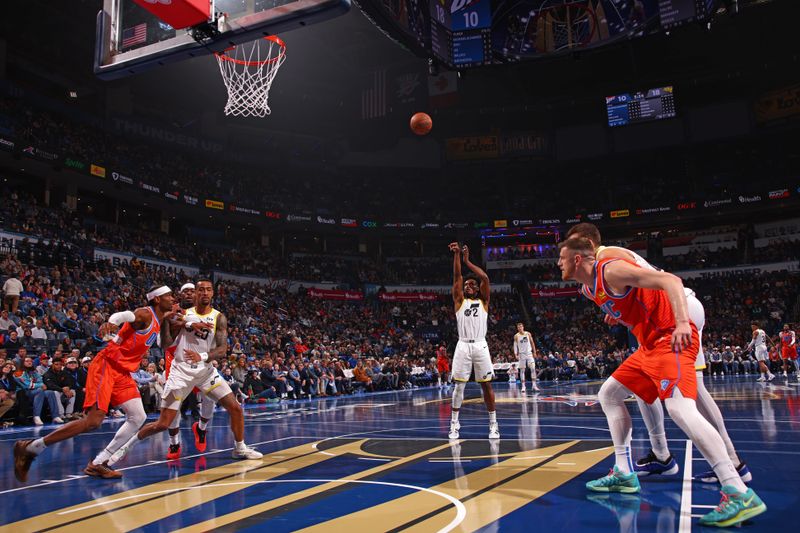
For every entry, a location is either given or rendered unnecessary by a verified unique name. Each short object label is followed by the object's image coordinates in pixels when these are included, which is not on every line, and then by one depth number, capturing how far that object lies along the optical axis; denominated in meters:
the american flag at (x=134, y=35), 7.89
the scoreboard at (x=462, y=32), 20.30
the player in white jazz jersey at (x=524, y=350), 18.70
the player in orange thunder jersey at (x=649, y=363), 3.55
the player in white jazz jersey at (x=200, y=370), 6.63
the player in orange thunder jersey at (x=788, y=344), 19.52
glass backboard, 7.03
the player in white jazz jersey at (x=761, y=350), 19.20
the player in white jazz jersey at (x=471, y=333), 8.26
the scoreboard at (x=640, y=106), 35.63
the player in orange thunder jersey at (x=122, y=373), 5.94
